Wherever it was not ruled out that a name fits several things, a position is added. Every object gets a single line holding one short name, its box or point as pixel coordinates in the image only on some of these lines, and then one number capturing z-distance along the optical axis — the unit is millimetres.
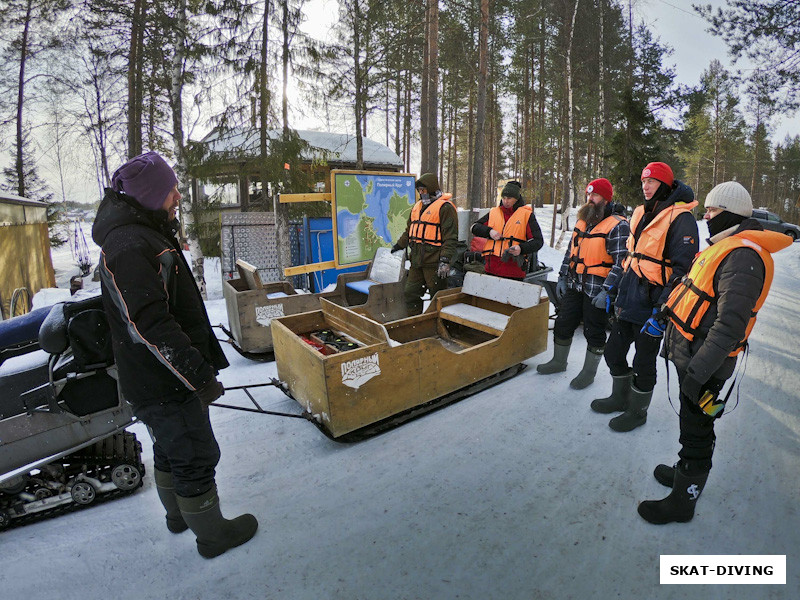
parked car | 19109
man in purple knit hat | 1936
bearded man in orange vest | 3889
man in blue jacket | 3047
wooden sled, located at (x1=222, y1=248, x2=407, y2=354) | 5047
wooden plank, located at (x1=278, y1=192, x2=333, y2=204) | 6633
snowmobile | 2338
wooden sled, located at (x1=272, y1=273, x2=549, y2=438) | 3240
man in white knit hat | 2195
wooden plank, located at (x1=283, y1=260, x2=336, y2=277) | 6523
